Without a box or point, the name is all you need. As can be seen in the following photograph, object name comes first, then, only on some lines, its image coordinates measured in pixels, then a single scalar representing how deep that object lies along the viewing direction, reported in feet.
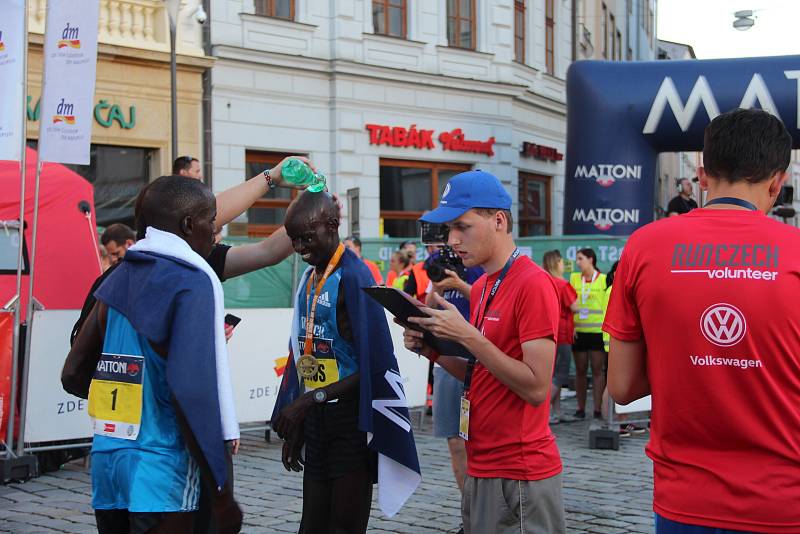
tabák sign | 64.95
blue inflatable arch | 47.24
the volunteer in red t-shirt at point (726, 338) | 8.37
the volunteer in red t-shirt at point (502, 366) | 11.15
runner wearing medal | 13.56
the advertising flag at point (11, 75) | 25.88
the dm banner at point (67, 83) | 26.35
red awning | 29.71
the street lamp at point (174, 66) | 46.75
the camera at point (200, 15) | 53.67
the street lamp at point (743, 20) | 96.32
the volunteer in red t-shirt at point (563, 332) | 36.04
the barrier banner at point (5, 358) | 26.32
